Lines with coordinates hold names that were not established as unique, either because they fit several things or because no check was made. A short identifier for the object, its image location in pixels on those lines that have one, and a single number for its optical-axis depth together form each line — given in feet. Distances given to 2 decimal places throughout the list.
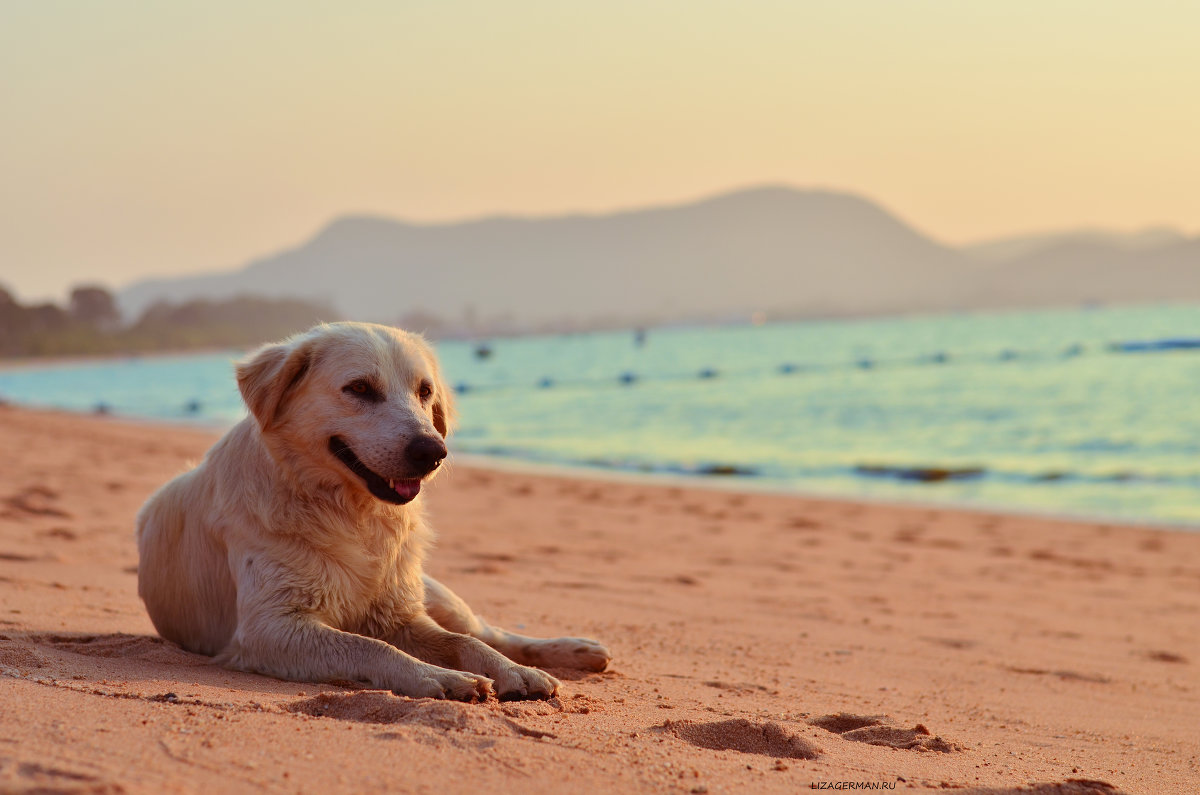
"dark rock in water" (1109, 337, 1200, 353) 176.67
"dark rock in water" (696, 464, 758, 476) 55.57
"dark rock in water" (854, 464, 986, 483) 52.49
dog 12.94
